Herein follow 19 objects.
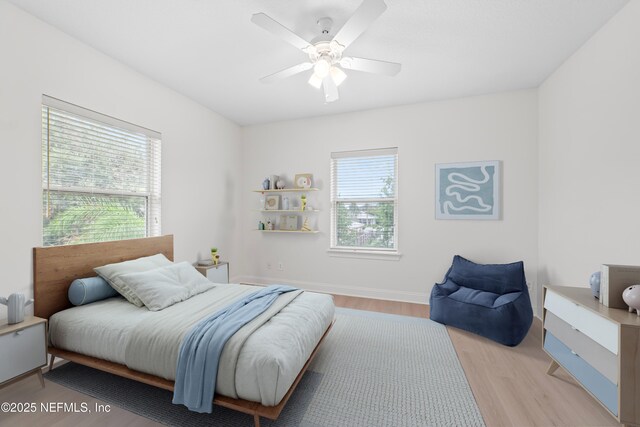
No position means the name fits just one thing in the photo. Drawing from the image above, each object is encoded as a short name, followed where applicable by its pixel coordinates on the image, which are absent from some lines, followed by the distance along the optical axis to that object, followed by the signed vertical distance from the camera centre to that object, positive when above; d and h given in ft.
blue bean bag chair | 8.10 -2.90
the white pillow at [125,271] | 7.15 -1.73
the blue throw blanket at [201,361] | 4.78 -2.77
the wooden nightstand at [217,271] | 11.09 -2.57
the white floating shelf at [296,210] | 13.45 +0.12
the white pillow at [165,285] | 6.96 -2.08
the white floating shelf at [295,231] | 13.43 -0.96
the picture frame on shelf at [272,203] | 13.93 +0.50
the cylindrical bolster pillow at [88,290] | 7.02 -2.14
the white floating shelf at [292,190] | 13.23 +1.13
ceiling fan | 5.43 +4.00
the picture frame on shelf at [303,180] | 13.52 +1.66
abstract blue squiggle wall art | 10.94 +0.99
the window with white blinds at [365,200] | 12.60 +0.63
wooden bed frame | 4.80 -1.87
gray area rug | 5.27 -4.06
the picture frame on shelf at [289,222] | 13.70 -0.50
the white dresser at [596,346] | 4.42 -2.55
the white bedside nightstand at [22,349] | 5.45 -2.98
